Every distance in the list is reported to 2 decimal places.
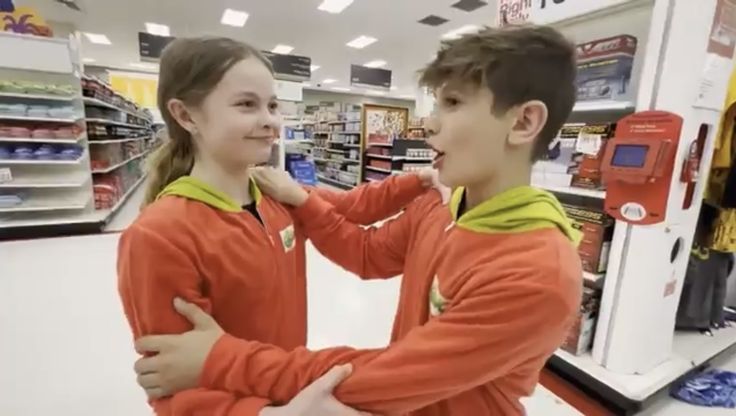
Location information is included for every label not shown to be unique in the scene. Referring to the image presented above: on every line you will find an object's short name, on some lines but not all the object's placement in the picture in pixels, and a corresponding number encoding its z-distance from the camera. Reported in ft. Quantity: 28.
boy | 1.83
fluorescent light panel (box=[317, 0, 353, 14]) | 22.98
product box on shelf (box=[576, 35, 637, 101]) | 6.33
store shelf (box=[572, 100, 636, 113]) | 6.35
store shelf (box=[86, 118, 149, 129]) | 15.71
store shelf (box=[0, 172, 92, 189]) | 14.02
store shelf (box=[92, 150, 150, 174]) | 16.26
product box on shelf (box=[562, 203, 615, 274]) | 6.72
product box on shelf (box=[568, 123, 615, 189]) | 6.61
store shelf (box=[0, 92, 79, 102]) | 13.34
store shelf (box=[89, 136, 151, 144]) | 15.89
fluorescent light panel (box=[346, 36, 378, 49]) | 31.28
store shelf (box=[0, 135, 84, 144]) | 13.56
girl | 2.17
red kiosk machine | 5.49
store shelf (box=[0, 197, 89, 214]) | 14.28
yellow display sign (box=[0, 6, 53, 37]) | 13.87
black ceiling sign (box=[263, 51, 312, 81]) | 28.48
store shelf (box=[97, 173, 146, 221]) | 16.14
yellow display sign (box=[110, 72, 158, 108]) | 42.16
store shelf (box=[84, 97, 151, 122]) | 15.40
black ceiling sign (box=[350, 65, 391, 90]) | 37.81
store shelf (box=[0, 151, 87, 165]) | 13.58
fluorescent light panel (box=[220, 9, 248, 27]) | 26.05
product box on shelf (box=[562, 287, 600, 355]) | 6.95
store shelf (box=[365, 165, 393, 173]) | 25.97
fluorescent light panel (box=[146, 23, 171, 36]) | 29.96
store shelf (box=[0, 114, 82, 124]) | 13.36
